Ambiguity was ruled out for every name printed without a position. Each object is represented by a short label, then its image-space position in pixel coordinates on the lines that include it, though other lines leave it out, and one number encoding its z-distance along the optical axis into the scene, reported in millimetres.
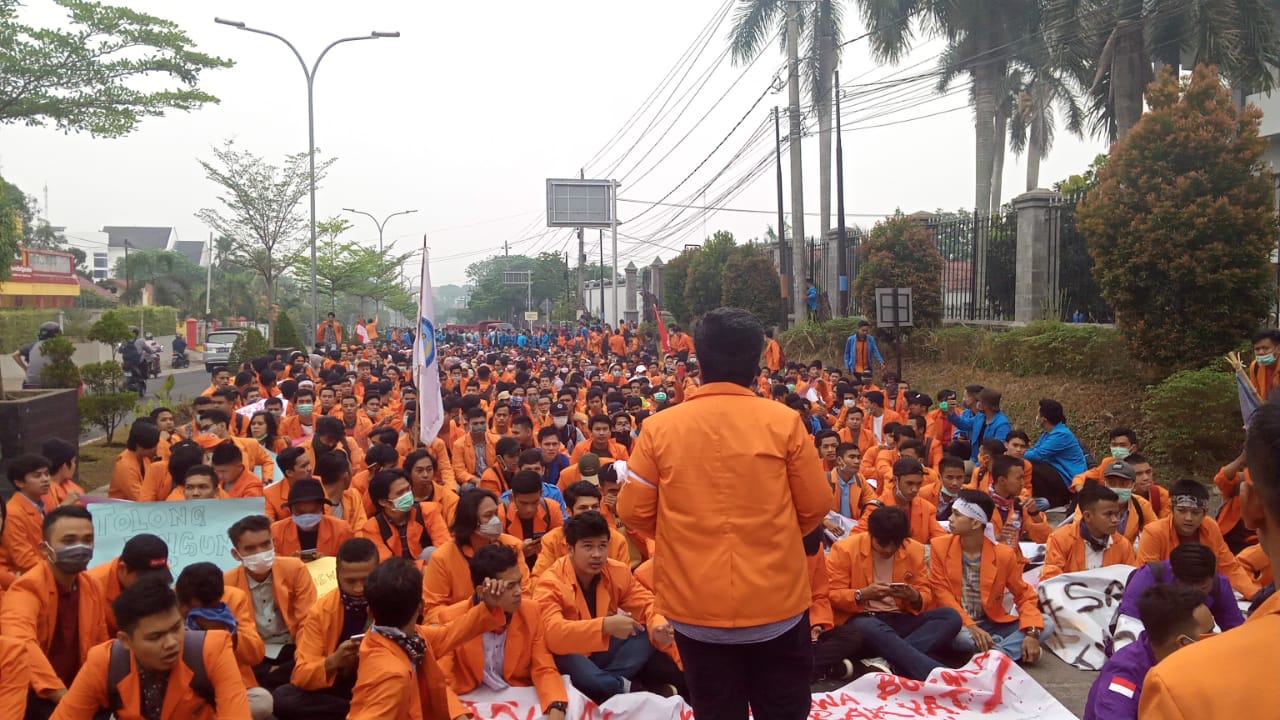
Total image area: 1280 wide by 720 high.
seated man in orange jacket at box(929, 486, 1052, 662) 5688
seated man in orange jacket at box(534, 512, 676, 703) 4793
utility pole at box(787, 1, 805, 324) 22656
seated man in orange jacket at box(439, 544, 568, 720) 4754
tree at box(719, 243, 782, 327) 27125
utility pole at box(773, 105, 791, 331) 23750
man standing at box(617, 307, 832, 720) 2859
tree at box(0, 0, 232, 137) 11711
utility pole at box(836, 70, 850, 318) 20219
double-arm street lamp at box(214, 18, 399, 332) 20341
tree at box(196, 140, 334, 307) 30078
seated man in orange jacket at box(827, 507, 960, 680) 5438
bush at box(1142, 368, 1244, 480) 9562
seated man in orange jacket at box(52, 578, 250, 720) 3518
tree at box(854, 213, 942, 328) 17906
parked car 35312
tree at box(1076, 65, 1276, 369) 10281
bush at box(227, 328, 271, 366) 20797
